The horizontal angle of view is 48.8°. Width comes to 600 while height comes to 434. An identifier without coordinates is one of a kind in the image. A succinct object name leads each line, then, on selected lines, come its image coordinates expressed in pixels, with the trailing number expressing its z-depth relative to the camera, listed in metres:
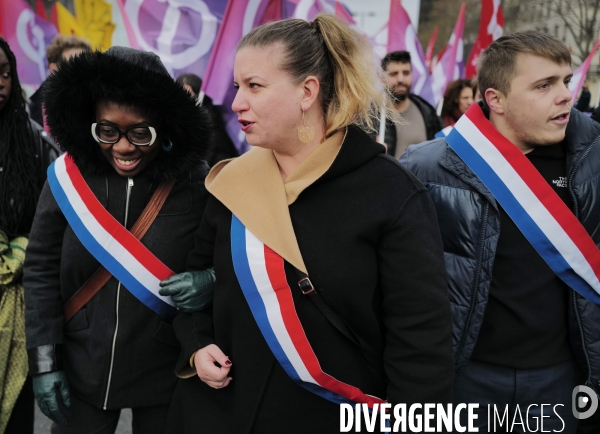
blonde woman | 1.90
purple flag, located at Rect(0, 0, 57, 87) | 7.12
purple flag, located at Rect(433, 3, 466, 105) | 7.79
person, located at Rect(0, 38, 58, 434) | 2.72
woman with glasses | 2.34
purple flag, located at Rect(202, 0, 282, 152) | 5.08
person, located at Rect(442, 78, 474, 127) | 6.16
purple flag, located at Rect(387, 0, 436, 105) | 6.27
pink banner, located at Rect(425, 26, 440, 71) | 10.36
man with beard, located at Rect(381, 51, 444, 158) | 5.67
